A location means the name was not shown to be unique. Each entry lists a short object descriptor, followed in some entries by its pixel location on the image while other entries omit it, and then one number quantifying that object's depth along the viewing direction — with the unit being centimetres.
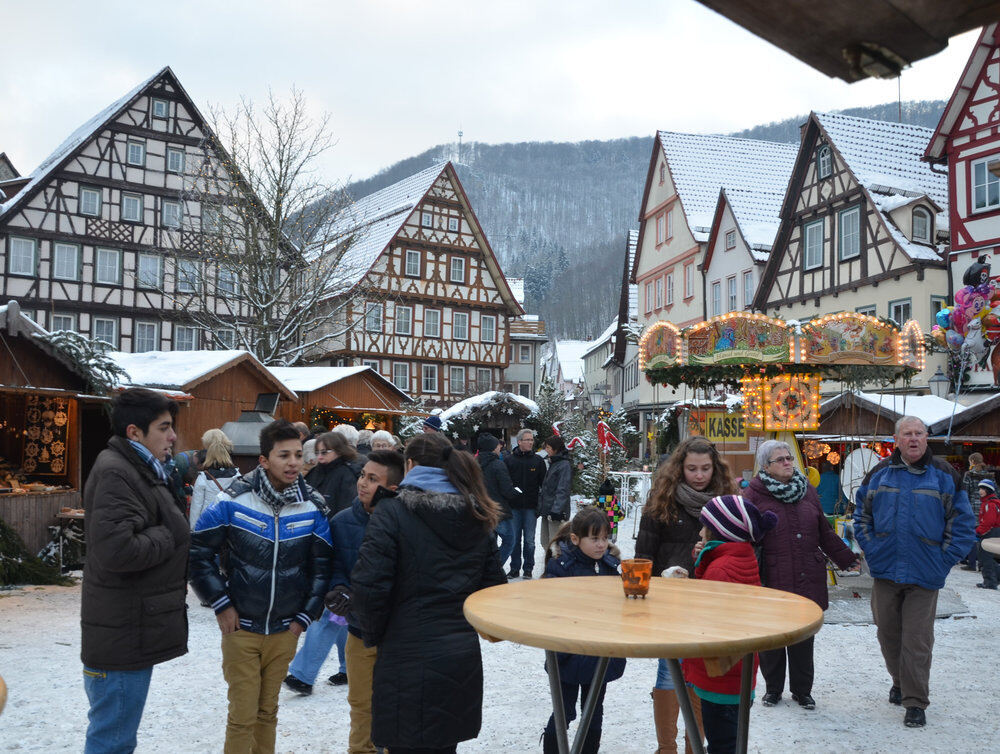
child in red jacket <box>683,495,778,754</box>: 385
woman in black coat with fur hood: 329
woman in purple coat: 547
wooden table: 266
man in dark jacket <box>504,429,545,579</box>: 1115
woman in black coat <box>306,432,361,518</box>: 651
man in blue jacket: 564
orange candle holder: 346
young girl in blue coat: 417
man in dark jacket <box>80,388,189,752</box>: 347
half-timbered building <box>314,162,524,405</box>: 3794
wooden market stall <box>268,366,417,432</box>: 2211
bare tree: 2600
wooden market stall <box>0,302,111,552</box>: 1099
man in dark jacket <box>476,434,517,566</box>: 1048
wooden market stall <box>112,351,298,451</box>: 1589
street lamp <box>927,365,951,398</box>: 1908
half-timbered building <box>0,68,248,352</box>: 2920
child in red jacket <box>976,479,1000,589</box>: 1237
